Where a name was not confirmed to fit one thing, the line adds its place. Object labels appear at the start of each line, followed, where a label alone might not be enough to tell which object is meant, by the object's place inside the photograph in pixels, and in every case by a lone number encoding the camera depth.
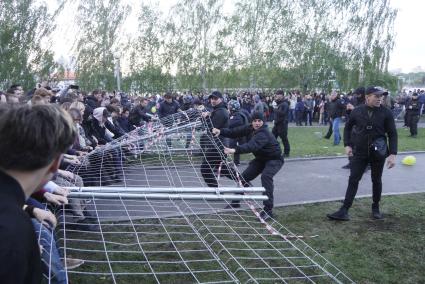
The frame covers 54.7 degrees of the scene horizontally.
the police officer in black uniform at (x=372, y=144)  5.84
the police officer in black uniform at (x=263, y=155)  5.97
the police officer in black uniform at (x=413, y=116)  16.28
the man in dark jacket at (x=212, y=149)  6.37
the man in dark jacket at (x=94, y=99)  11.04
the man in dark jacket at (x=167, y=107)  13.06
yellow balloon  10.33
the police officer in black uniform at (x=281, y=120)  11.60
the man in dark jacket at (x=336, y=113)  14.11
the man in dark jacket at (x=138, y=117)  12.15
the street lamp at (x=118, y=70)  29.33
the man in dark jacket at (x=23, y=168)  1.28
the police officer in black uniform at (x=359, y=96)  9.28
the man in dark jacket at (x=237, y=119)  7.84
